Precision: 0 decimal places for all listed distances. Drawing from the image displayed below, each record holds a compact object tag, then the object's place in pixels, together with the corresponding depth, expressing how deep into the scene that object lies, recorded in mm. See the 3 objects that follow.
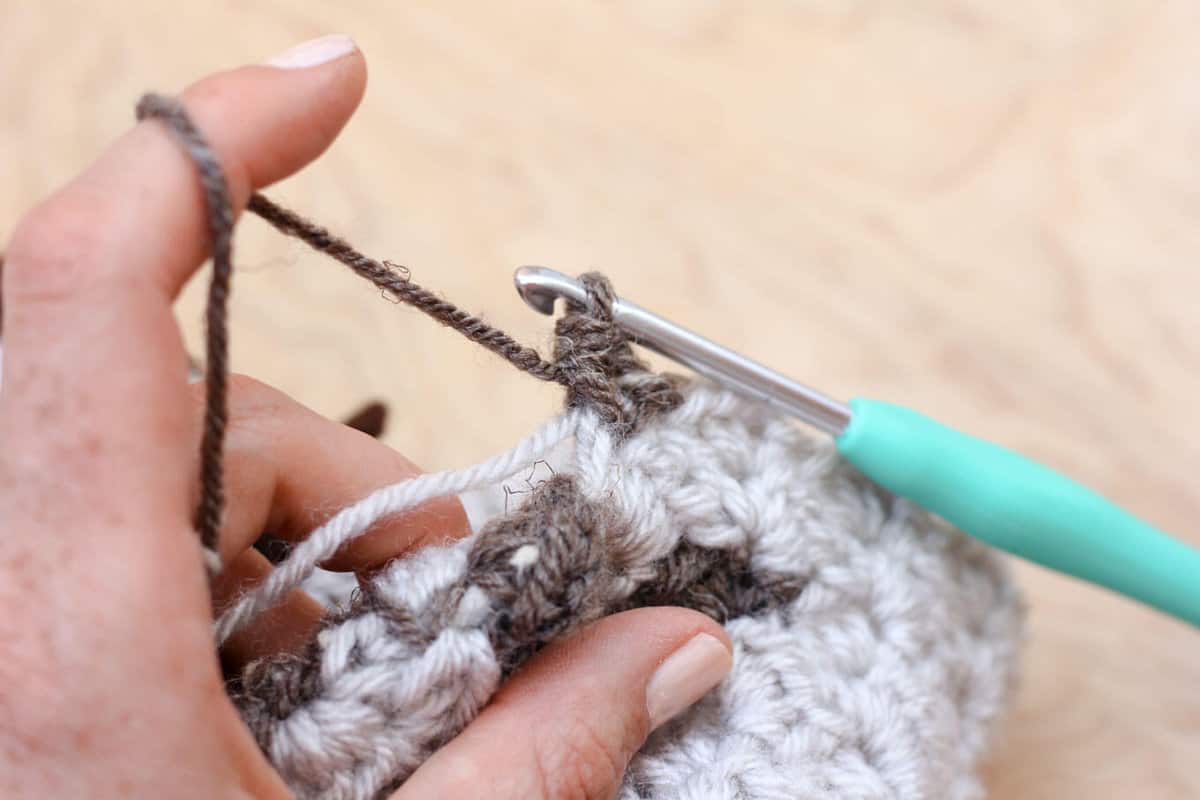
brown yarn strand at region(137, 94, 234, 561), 337
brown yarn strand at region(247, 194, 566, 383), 361
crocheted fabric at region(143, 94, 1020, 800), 360
